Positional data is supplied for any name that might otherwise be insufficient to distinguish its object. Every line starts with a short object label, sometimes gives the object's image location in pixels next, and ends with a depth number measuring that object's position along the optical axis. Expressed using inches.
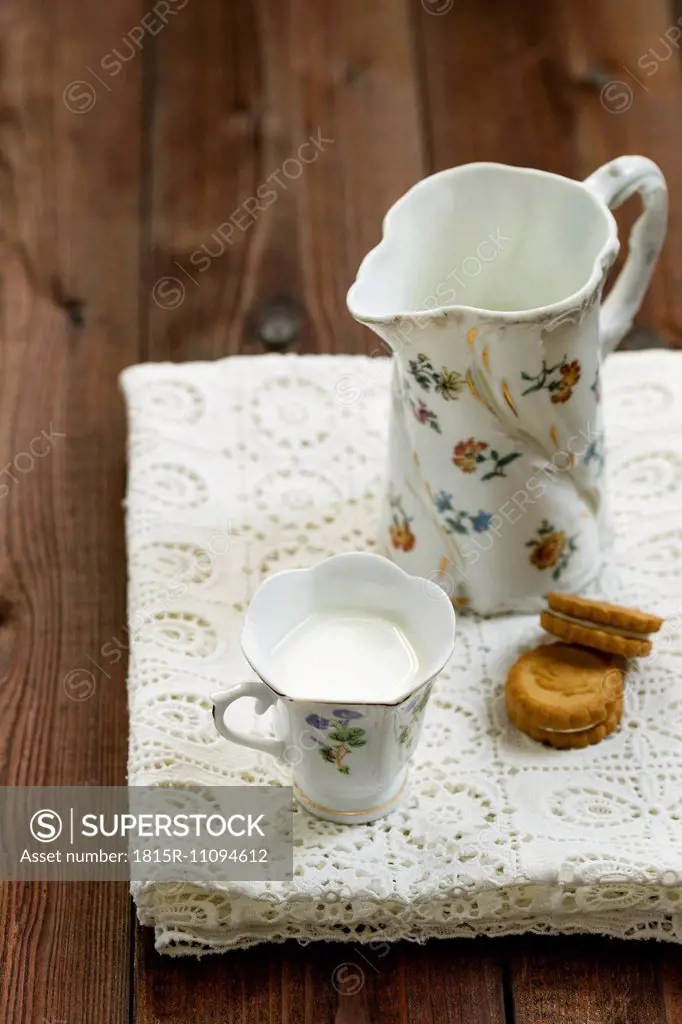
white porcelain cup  42.9
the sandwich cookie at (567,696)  44.7
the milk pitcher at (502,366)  44.4
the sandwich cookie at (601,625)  45.1
